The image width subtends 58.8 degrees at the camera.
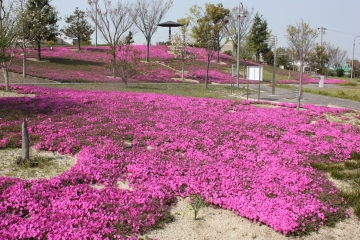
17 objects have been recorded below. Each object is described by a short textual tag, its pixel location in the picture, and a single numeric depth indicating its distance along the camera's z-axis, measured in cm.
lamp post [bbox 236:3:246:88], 2688
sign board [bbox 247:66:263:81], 1825
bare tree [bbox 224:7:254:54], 5030
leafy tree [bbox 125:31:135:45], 3489
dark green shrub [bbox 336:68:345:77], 6919
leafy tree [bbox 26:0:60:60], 2962
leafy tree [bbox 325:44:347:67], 6890
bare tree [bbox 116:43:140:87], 2498
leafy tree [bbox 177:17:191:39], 4018
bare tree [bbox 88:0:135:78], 3338
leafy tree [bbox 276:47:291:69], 7048
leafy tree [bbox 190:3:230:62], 2831
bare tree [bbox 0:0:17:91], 1375
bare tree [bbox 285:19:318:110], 1731
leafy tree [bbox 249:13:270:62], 6581
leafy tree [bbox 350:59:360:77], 7244
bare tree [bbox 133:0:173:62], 4479
